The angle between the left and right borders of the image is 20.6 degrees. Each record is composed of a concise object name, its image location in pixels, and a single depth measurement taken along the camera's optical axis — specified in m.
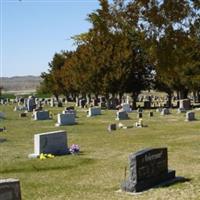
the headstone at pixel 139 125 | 31.80
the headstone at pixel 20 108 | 61.23
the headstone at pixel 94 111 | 45.01
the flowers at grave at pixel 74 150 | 19.95
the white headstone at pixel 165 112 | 43.19
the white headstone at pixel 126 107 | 48.66
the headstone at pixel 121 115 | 39.34
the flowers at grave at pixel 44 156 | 18.86
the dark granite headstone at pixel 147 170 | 12.95
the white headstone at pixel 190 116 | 35.18
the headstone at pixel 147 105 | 62.34
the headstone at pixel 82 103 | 67.82
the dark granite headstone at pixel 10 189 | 8.22
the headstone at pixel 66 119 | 35.28
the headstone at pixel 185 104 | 49.45
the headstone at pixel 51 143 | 19.42
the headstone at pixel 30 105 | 57.18
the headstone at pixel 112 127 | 30.02
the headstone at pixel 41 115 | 41.34
